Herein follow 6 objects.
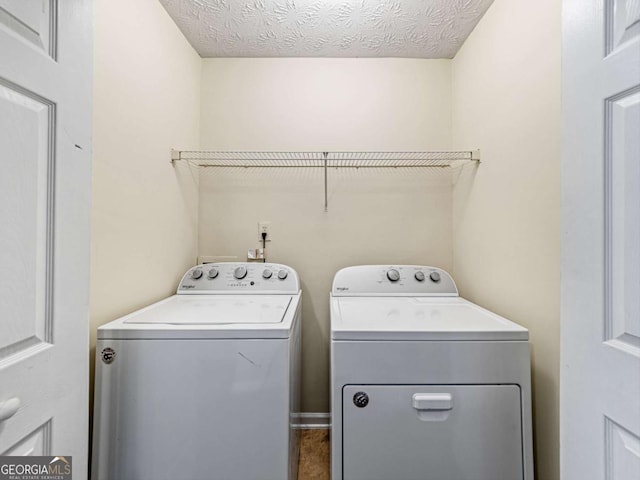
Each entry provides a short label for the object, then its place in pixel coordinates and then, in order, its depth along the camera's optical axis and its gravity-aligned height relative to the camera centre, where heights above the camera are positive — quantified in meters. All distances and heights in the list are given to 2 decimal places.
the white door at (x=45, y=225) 0.57 +0.04
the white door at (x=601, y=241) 0.55 +0.00
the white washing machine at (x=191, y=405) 0.95 -0.56
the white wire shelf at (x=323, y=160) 1.87 +0.55
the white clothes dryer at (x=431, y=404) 0.99 -0.57
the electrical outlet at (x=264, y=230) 1.90 +0.08
